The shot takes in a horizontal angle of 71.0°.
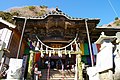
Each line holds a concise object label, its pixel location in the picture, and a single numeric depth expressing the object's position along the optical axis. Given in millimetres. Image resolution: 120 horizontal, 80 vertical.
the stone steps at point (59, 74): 6947
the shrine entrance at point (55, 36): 7368
